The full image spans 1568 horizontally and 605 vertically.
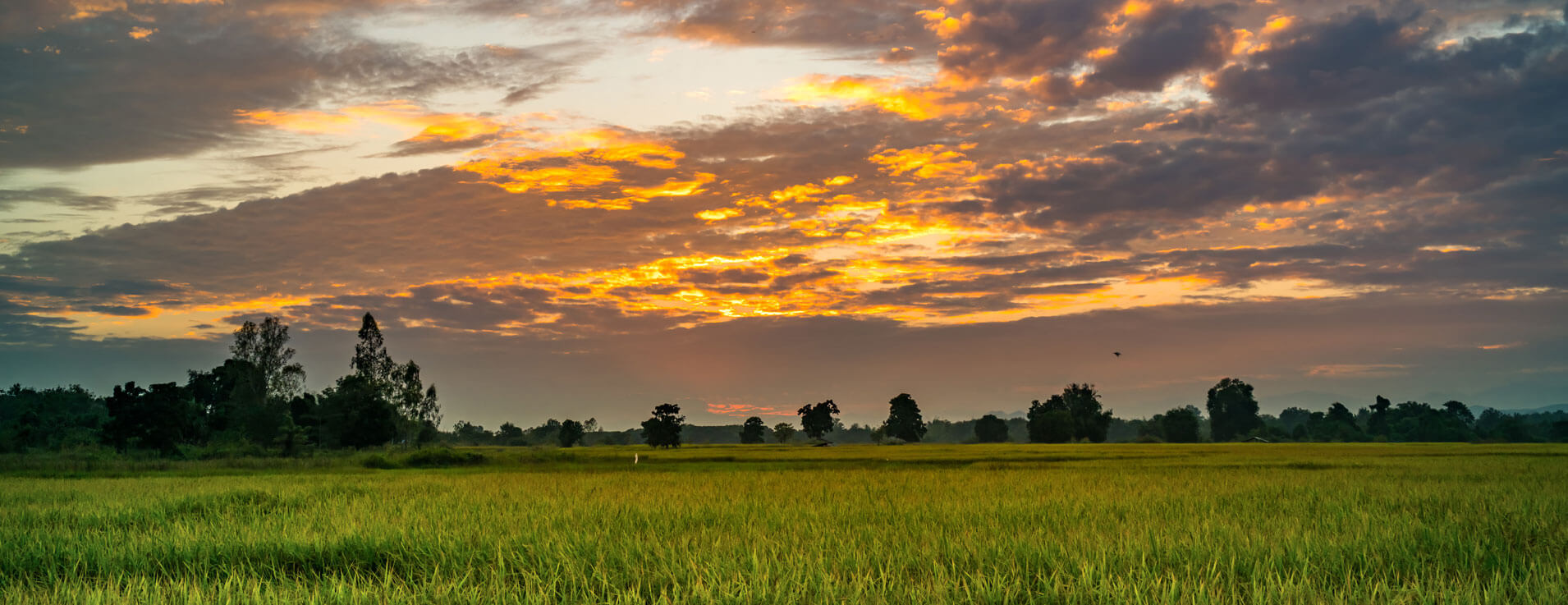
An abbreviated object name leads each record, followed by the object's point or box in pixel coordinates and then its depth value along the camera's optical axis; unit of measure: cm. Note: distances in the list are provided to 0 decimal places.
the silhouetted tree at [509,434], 16462
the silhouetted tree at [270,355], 8756
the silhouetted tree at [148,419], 6338
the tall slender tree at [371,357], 9219
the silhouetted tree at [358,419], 7706
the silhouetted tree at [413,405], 9350
